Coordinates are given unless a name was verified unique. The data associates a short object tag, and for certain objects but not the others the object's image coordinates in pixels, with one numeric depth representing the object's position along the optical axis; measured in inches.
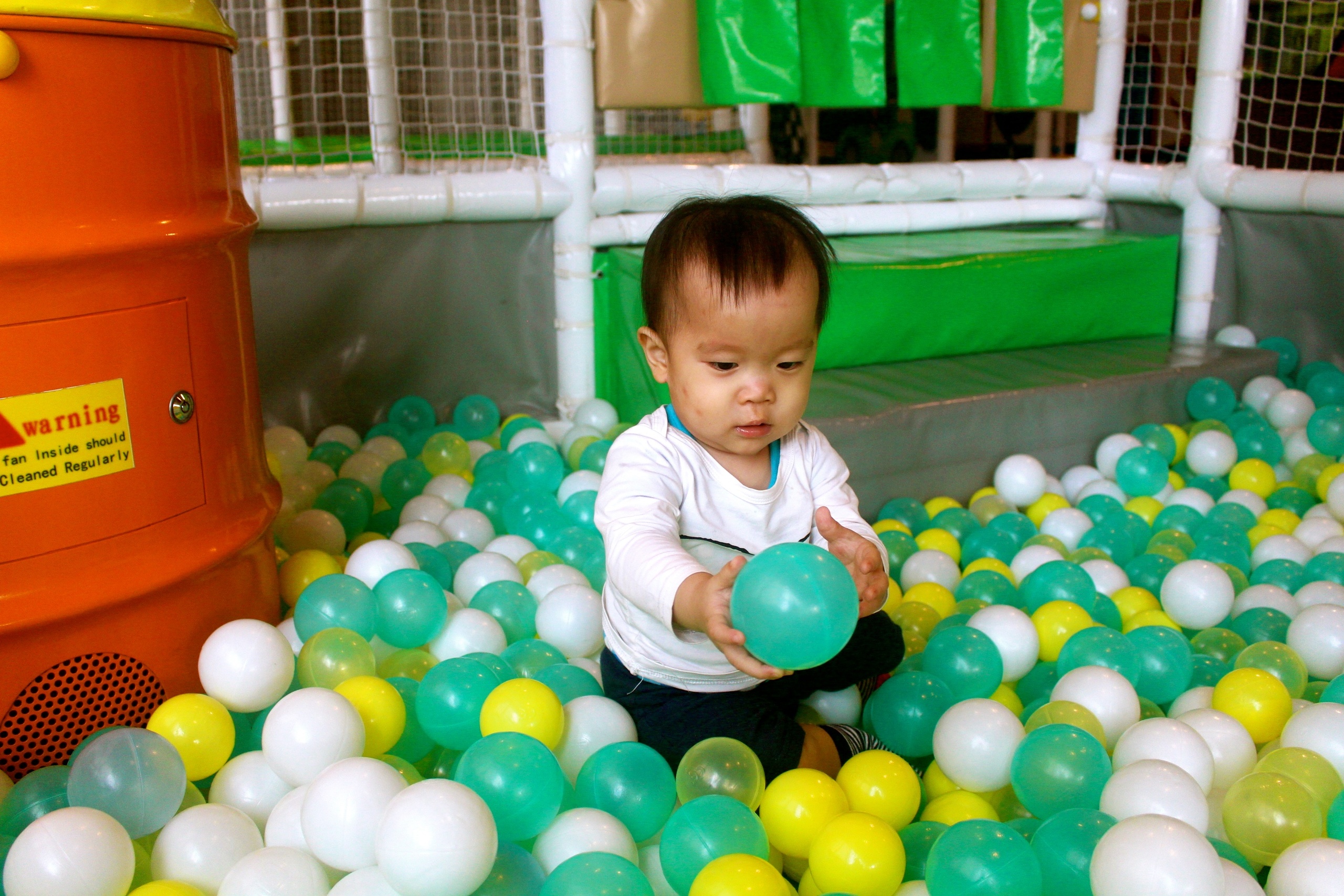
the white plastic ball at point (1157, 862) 34.8
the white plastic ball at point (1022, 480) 82.7
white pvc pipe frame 89.0
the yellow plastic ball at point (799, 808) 42.2
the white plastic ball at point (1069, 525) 75.6
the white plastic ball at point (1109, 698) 49.3
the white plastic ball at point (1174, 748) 44.8
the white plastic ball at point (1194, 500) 79.6
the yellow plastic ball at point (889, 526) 73.2
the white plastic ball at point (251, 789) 46.2
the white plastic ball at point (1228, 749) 47.2
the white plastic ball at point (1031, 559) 68.7
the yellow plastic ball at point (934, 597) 63.1
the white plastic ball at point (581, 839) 40.8
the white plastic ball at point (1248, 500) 79.1
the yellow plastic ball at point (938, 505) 81.4
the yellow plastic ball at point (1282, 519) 75.7
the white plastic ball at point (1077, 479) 87.0
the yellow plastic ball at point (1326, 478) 79.9
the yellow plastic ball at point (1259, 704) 49.3
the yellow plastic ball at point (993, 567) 68.2
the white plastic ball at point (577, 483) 77.4
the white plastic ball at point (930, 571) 67.1
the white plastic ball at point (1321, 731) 45.7
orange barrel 43.6
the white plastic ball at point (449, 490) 79.4
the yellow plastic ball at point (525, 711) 45.9
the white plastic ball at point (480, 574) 64.3
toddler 42.9
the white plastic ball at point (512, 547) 69.4
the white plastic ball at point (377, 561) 62.4
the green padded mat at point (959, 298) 89.4
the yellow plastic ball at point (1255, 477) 83.2
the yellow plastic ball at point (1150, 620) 60.8
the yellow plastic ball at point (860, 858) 38.5
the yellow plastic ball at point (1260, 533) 73.5
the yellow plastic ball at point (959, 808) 45.1
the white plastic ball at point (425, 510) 75.5
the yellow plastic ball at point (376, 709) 47.4
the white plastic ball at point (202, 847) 40.5
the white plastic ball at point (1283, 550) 70.0
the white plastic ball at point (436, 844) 35.7
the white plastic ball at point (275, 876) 37.8
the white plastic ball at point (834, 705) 53.5
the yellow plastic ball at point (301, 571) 63.2
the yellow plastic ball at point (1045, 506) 80.8
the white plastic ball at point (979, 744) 45.8
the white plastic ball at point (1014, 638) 57.2
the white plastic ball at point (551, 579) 62.7
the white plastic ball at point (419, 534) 70.8
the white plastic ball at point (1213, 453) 86.5
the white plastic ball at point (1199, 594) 60.6
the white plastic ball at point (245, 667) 50.2
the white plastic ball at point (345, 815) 39.3
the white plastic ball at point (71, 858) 37.5
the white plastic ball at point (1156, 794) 40.8
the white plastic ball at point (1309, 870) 36.9
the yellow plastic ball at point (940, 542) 72.2
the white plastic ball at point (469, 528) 72.5
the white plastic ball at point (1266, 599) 61.6
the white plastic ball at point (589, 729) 48.0
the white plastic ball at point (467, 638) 57.1
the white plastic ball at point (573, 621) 57.9
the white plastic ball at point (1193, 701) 52.5
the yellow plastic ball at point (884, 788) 44.3
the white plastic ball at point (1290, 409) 93.4
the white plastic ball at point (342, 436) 88.4
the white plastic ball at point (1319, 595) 61.2
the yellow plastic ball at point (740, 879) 36.1
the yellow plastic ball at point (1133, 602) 63.4
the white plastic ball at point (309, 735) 44.5
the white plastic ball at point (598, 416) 91.9
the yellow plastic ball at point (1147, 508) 79.6
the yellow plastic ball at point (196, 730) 46.6
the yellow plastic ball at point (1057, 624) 58.6
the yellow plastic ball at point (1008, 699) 54.6
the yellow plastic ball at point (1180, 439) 90.6
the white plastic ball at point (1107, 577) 66.2
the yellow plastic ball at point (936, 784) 48.2
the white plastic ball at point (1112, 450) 88.0
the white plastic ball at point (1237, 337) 107.0
